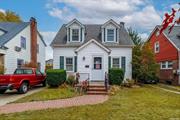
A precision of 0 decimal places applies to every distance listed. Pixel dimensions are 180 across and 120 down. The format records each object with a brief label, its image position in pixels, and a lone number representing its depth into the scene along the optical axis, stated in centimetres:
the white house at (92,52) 1214
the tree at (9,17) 2358
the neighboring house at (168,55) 1469
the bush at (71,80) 1135
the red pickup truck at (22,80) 871
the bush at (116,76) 1148
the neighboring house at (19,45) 1234
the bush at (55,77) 1074
